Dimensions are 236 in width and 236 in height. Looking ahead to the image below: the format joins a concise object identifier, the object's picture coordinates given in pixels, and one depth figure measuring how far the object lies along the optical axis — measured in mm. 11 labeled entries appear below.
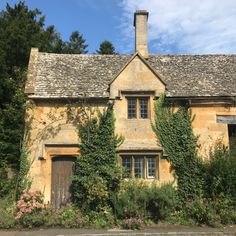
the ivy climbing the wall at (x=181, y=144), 13168
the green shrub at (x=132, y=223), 11261
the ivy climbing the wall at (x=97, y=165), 12410
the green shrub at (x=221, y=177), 12568
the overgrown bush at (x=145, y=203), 11935
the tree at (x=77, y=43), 34675
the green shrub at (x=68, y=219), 11505
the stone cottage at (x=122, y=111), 13439
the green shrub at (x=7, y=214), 11177
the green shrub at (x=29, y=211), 11312
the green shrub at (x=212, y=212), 11618
